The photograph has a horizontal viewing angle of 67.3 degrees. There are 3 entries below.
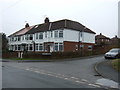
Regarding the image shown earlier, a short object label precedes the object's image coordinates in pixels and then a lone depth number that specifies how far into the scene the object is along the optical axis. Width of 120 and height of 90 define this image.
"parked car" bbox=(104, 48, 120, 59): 13.54
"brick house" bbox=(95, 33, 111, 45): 40.61
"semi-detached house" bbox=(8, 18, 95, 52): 19.47
